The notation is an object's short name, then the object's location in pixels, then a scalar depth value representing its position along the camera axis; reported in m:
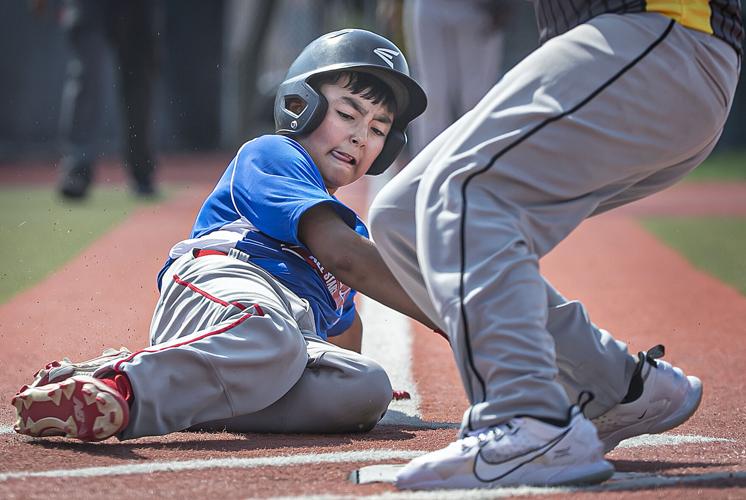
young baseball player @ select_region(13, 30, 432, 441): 6.62
